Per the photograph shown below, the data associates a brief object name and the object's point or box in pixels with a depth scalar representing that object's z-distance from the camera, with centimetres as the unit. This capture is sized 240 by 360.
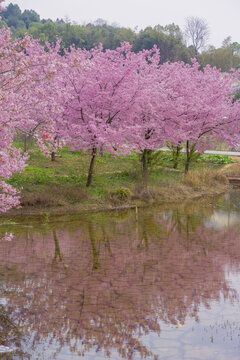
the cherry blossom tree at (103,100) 2131
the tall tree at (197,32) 9862
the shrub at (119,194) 2277
